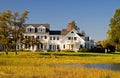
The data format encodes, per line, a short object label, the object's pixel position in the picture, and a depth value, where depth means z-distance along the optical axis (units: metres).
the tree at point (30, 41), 86.06
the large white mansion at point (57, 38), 120.88
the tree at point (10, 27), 81.56
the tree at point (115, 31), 106.56
